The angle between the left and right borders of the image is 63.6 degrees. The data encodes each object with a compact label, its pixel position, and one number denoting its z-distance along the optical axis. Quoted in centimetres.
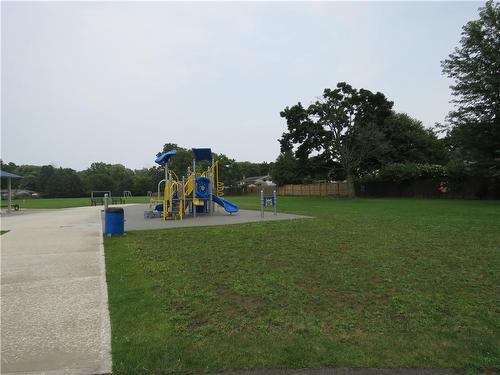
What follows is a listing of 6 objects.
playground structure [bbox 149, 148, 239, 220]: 1662
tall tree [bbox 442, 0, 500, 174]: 2573
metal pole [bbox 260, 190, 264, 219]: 1655
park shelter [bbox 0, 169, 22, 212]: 2614
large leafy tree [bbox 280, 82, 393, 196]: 3625
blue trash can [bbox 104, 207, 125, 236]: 1117
